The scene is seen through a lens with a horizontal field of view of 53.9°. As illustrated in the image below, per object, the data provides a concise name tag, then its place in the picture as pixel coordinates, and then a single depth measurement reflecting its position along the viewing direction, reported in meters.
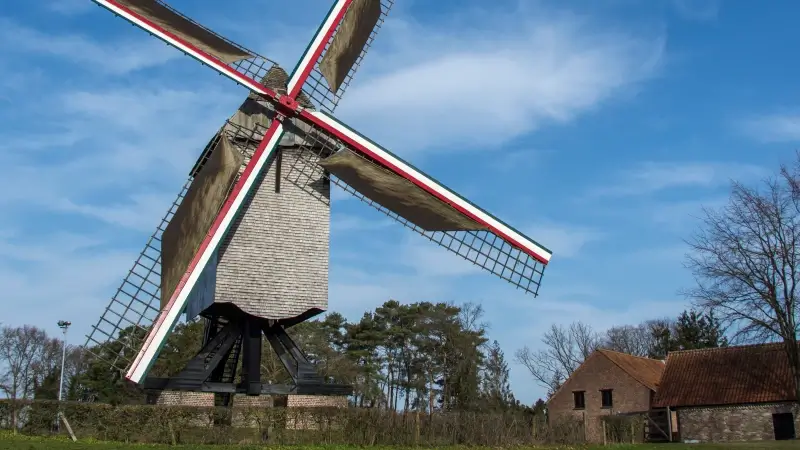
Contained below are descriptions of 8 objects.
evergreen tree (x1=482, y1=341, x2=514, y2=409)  43.39
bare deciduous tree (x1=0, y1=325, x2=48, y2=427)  53.66
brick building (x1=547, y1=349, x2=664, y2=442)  33.81
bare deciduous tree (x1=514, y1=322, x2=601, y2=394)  50.25
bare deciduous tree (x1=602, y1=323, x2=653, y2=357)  62.78
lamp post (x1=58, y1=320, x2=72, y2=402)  37.47
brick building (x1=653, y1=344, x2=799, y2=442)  29.53
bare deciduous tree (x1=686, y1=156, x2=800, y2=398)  26.84
